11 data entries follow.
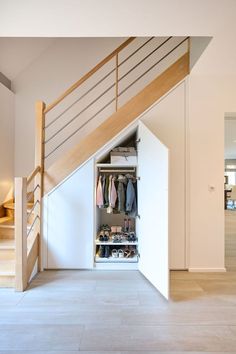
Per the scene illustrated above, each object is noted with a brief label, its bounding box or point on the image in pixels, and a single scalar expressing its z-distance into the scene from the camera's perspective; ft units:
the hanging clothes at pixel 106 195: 11.37
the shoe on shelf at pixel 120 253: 11.37
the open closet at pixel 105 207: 10.27
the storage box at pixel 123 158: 11.62
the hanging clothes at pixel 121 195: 11.35
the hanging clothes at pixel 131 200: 11.25
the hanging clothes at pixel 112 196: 11.25
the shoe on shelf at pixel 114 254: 11.33
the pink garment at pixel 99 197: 11.21
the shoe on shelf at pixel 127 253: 11.38
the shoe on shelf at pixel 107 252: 11.32
